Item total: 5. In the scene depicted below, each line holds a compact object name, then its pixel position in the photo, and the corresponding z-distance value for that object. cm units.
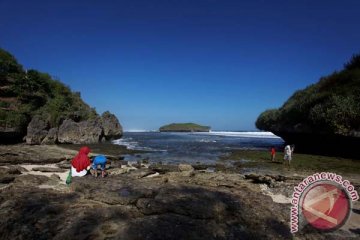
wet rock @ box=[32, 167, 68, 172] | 1659
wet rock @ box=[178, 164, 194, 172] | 1827
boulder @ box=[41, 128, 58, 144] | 4475
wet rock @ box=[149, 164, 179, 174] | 1792
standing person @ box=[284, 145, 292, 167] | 2373
